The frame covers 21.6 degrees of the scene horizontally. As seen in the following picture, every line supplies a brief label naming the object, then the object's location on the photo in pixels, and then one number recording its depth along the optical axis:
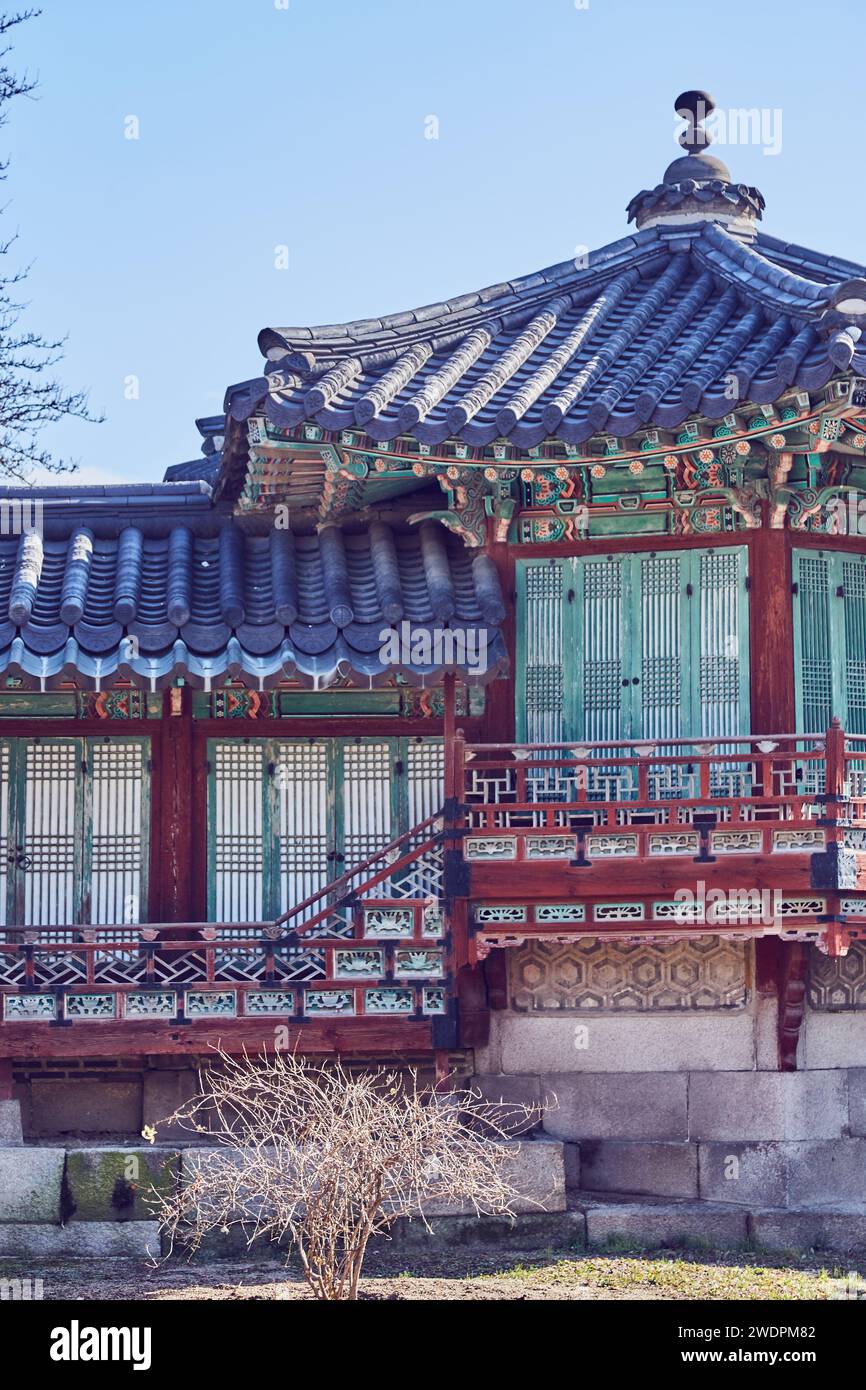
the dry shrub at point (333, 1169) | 15.65
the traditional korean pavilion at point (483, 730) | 18.73
